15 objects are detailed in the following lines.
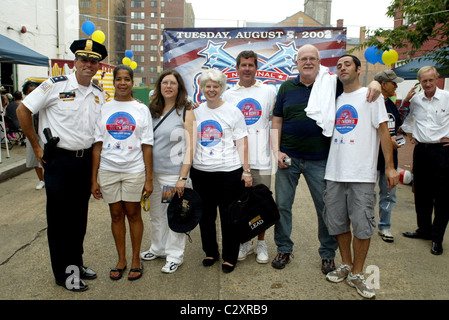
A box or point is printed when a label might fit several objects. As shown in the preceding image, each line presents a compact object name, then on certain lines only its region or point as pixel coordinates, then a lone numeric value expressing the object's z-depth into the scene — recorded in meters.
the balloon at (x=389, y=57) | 6.20
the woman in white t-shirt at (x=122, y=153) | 3.08
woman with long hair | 3.25
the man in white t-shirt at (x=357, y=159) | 2.96
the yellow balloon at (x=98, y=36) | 11.03
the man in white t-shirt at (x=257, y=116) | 3.58
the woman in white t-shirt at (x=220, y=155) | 3.31
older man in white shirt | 4.04
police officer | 2.93
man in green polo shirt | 3.23
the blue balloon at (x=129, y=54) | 16.30
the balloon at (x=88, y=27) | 11.45
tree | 5.65
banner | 6.24
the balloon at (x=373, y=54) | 6.63
